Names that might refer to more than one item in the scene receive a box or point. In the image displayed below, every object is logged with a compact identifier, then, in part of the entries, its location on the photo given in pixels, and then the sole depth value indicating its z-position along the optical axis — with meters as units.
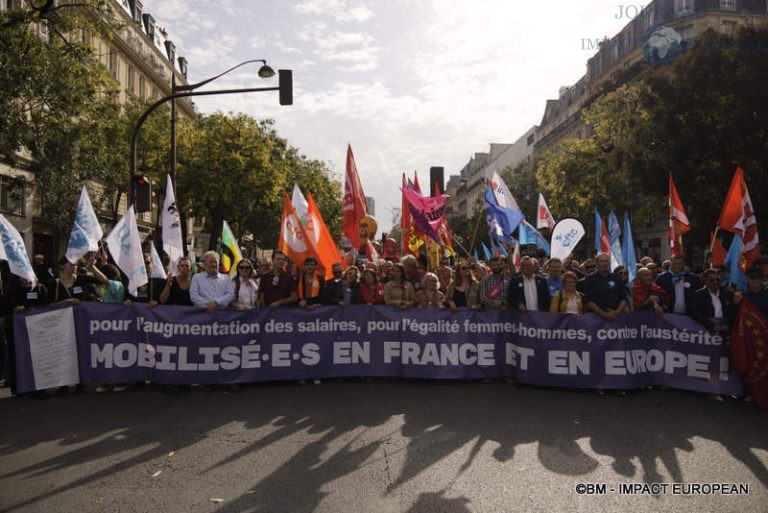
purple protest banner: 7.43
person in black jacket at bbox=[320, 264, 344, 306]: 8.30
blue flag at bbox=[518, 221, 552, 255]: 12.77
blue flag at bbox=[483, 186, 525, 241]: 10.98
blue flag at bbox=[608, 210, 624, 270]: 12.72
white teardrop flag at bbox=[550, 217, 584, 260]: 11.05
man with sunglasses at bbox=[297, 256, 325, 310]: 8.17
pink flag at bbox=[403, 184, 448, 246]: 10.85
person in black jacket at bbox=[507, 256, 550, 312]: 8.02
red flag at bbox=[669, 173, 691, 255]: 10.66
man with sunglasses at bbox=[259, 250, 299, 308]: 8.11
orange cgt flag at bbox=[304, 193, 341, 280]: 8.48
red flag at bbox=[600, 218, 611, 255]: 12.99
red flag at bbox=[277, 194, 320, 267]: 8.41
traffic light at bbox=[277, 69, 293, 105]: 14.56
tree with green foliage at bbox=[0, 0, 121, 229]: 13.30
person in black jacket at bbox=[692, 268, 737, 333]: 7.29
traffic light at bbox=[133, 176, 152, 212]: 12.83
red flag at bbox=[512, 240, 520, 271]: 11.80
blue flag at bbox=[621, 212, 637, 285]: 11.77
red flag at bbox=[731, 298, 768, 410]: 6.71
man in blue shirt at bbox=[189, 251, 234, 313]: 7.77
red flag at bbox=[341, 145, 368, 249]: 10.31
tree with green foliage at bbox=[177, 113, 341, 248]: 26.97
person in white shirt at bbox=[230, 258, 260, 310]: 8.17
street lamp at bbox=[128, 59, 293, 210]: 14.08
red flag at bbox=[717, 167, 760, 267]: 8.44
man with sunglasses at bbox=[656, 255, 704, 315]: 8.02
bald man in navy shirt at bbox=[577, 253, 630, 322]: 7.68
